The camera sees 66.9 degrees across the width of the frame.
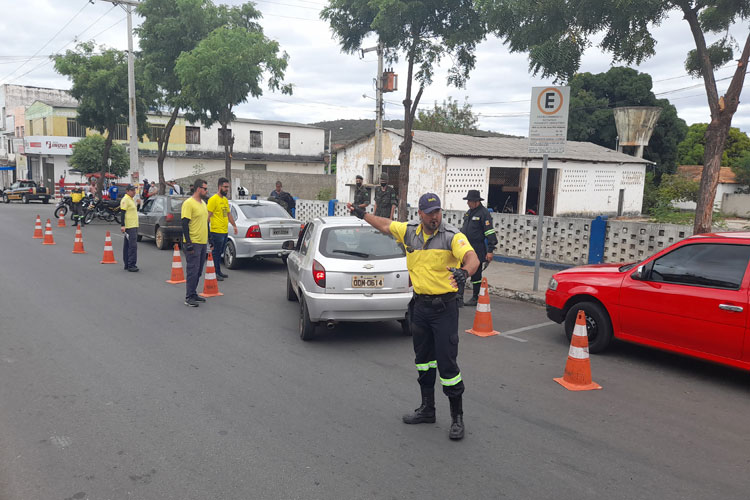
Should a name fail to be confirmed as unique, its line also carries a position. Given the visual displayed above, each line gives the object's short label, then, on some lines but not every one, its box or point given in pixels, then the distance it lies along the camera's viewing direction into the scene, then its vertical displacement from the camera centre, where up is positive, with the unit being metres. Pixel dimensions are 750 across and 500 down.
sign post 9.17 +1.12
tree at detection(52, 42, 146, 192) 27.67 +4.20
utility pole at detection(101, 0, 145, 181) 23.89 +3.19
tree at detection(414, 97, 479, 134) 51.22 +6.08
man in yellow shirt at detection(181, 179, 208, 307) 8.95 -1.02
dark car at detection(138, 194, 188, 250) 15.31 -1.35
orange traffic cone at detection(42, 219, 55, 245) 16.48 -2.09
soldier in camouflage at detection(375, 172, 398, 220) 13.01 -0.44
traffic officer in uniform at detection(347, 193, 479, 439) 4.36 -0.84
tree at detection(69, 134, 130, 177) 41.91 +0.97
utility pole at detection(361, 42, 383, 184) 18.77 +2.45
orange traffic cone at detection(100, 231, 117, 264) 13.09 -2.00
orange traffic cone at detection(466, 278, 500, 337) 7.47 -1.73
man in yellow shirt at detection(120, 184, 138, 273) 11.91 -1.39
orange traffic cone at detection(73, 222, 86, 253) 14.78 -2.04
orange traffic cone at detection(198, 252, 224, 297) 9.69 -1.88
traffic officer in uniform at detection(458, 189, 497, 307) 8.66 -0.65
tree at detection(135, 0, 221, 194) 24.30 +6.01
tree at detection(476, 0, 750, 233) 9.41 +2.99
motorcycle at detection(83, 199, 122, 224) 23.18 -1.77
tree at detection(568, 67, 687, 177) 39.44 +5.79
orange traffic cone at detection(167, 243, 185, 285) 10.80 -1.89
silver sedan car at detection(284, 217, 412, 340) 6.73 -1.20
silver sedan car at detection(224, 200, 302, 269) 12.12 -1.22
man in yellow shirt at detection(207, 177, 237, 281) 10.62 -0.88
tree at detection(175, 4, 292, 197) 19.78 +3.68
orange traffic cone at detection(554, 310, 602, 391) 5.48 -1.65
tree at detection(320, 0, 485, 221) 14.66 +4.09
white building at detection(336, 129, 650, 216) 22.86 +0.65
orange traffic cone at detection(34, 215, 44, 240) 17.92 -2.12
